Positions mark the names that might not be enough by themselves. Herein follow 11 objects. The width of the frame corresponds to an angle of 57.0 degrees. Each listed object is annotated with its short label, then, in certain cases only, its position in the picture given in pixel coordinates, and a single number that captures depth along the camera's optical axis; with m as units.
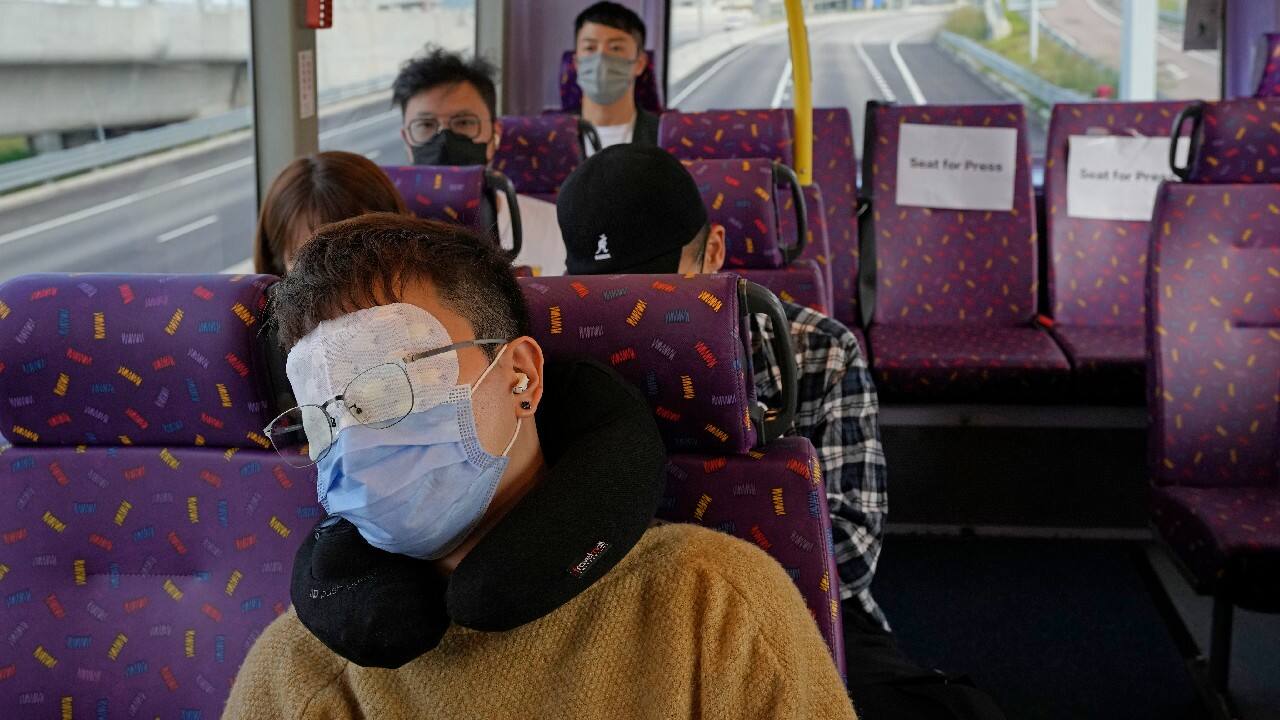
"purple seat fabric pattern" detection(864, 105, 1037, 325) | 4.65
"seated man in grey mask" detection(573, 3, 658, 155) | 4.87
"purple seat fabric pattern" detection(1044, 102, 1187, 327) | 4.57
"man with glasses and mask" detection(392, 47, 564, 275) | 3.78
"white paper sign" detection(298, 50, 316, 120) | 3.78
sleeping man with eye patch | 1.26
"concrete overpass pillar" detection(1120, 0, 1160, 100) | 5.95
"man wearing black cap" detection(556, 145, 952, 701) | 2.02
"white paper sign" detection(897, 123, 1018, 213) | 4.66
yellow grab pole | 4.11
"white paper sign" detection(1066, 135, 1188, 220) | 4.57
